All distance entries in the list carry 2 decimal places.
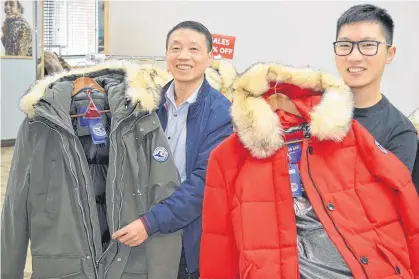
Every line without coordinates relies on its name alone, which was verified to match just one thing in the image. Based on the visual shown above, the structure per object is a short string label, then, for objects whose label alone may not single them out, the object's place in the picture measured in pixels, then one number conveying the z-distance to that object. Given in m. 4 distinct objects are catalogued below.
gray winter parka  1.70
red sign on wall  3.69
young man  1.47
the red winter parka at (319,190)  1.30
